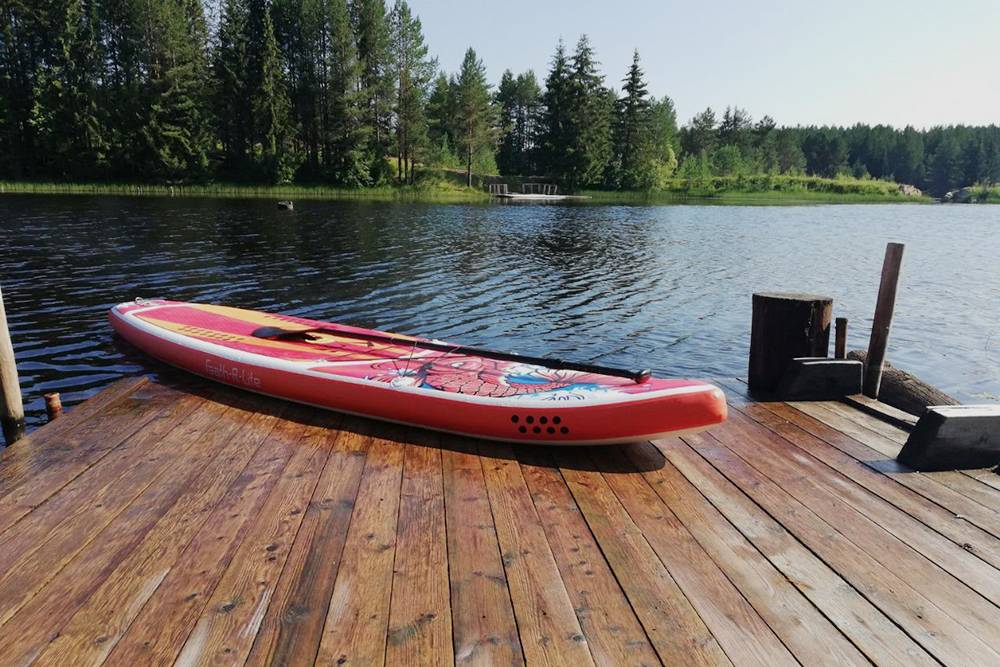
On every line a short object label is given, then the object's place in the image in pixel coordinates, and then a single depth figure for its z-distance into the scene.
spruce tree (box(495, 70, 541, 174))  71.19
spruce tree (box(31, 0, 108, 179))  43.50
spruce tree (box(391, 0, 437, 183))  49.44
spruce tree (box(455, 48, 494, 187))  55.25
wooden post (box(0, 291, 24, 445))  4.39
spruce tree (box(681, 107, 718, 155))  90.19
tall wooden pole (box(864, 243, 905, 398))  4.57
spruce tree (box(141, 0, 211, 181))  44.00
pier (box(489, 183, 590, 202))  51.06
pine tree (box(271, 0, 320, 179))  49.53
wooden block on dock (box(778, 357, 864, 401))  4.73
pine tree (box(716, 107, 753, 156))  91.25
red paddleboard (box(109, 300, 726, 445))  3.66
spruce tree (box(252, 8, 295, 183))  46.53
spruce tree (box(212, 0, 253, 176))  47.62
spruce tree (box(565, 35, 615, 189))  62.22
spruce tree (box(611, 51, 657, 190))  63.22
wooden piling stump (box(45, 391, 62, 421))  4.57
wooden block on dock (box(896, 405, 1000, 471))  3.41
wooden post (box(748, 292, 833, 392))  4.77
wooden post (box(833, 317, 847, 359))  5.62
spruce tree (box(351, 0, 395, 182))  48.34
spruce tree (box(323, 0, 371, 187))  46.59
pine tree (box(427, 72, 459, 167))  56.92
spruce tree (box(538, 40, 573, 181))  62.97
